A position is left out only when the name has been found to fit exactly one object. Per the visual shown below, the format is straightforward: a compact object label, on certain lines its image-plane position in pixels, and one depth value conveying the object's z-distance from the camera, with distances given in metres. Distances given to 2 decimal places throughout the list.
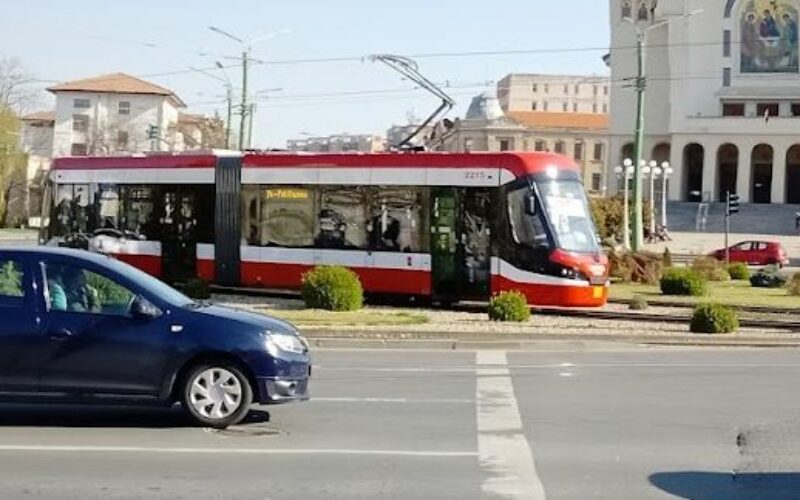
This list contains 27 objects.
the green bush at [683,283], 33.66
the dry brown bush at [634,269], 38.44
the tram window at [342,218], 26.95
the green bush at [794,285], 34.94
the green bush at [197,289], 26.62
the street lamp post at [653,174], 75.62
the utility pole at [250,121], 53.77
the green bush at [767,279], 39.34
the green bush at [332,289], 24.48
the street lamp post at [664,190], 85.06
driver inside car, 10.47
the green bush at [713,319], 22.38
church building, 108.31
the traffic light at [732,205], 53.15
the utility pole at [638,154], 46.75
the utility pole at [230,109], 60.69
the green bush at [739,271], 43.78
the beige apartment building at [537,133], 149.38
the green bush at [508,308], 23.03
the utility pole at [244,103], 48.69
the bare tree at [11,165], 88.38
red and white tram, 24.98
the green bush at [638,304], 28.34
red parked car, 59.86
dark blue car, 10.37
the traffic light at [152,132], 58.24
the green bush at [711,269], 41.72
